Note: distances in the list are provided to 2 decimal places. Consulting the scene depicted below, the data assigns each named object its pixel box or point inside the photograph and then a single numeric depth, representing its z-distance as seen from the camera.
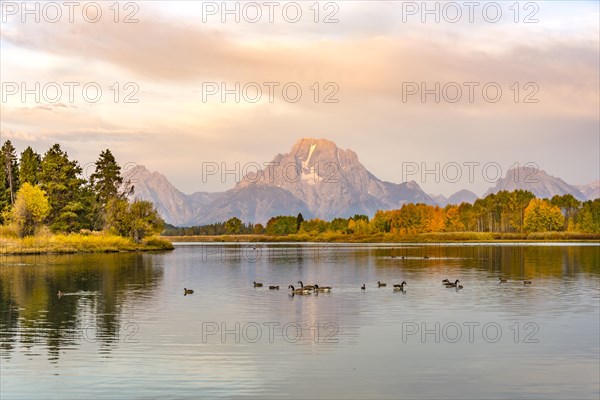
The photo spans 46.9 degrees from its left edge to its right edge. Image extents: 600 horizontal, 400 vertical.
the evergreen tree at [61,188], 138.38
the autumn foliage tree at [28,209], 124.98
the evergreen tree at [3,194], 141.25
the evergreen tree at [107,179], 165.25
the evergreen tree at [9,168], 142.50
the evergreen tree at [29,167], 147.29
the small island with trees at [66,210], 127.31
